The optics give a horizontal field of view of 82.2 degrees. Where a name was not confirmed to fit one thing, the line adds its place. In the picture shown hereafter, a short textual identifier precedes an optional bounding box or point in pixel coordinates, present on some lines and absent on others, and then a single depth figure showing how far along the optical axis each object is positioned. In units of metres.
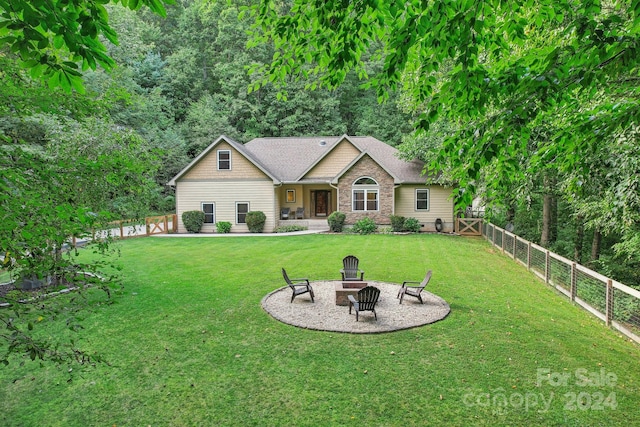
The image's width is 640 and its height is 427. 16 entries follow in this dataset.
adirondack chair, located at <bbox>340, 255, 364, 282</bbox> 10.56
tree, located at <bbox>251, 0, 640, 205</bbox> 3.24
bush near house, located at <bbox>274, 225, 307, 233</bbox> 23.92
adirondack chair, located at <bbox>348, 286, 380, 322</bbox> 7.94
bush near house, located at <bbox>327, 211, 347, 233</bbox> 23.03
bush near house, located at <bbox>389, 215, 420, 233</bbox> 23.11
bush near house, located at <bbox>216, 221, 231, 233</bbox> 23.70
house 23.64
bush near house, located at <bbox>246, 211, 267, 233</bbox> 23.62
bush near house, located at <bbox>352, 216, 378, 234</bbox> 22.70
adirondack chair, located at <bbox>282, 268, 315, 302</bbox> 9.30
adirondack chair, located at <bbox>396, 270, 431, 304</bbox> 9.12
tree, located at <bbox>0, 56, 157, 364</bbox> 3.05
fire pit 9.17
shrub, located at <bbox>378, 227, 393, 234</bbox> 22.88
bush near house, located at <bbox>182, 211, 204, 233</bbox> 23.67
